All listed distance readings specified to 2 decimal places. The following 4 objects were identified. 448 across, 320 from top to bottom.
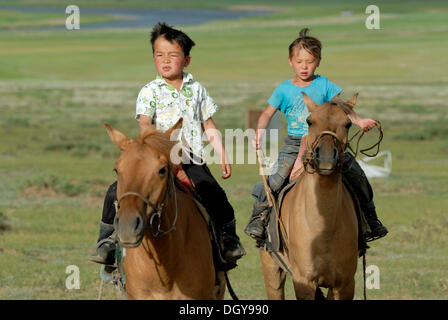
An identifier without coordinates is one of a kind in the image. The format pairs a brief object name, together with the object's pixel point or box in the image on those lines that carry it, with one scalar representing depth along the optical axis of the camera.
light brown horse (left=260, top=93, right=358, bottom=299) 15.71
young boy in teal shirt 18.14
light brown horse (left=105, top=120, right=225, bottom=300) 12.02
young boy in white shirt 15.98
